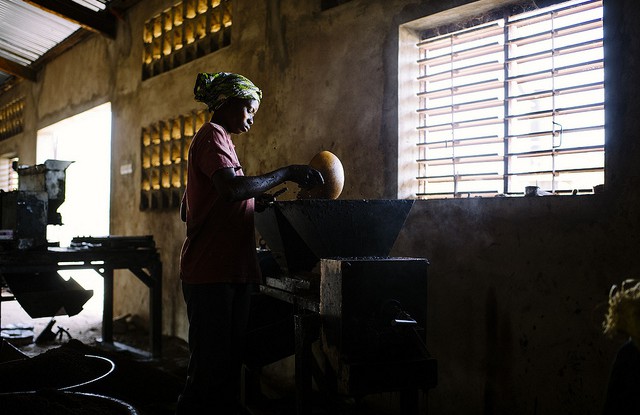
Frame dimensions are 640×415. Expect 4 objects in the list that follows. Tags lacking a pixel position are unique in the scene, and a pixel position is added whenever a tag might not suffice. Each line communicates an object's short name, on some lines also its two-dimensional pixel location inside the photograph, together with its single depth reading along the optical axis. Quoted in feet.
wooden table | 15.85
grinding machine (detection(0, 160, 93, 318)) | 15.34
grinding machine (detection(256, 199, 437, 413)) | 6.91
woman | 8.34
